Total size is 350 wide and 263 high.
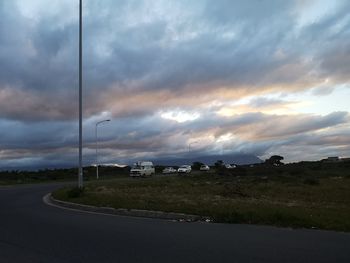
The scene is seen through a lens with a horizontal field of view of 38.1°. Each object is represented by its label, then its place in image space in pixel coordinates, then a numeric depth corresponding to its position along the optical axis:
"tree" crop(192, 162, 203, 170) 142.10
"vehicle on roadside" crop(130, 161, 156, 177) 81.56
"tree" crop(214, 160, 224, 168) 152.25
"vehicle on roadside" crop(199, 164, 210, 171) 127.19
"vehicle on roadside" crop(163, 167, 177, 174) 110.56
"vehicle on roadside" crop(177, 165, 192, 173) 103.81
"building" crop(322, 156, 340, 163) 160.38
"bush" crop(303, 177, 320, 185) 44.78
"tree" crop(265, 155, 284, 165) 151.59
